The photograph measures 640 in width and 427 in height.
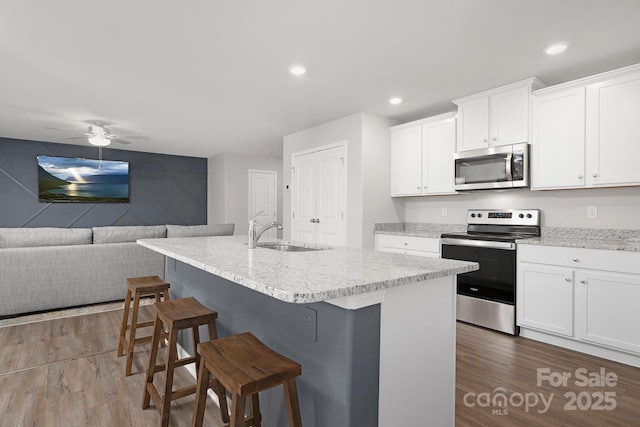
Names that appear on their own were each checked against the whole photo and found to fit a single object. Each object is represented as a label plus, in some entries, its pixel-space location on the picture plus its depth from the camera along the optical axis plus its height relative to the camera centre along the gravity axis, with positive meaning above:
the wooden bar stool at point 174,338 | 1.78 -0.71
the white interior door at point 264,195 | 7.63 +0.39
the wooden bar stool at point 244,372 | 1.16 -0.56
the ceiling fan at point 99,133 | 4.85 +1.15
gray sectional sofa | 3.69 -0.61
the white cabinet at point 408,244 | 3.78 -0.36
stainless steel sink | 2.54 -0.26
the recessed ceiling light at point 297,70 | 2.99 +1.26
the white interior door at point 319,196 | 4.54 +0.24
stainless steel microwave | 3.24 +0.46
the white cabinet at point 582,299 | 2.53 -0.68
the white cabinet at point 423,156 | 3.92 +0.69
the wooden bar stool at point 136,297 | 2.43 -0.67
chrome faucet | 2.29 -0.15
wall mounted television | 6.30 +0.61
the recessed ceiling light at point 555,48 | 2.56 +1.26
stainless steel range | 3.16 -0.47
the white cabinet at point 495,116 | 3.24 +0.98
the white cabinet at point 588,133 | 2.69 +0.69
